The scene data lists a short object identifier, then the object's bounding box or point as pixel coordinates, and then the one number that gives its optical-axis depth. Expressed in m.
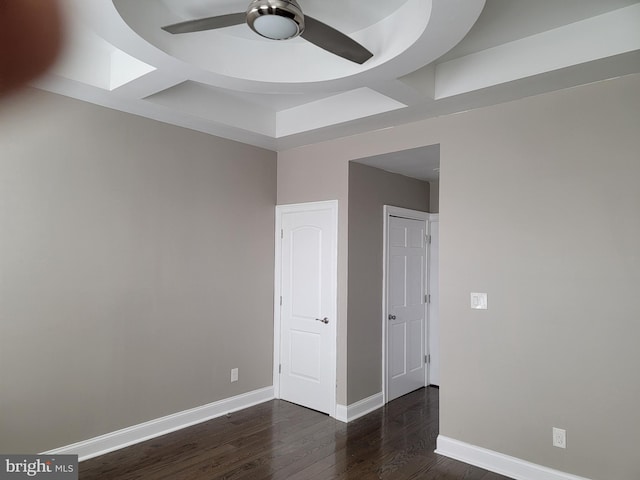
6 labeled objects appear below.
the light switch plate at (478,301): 3.24
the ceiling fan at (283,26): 1.74
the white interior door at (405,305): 4.59
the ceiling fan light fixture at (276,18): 1.73
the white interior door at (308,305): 4.20
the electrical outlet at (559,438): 2.88
